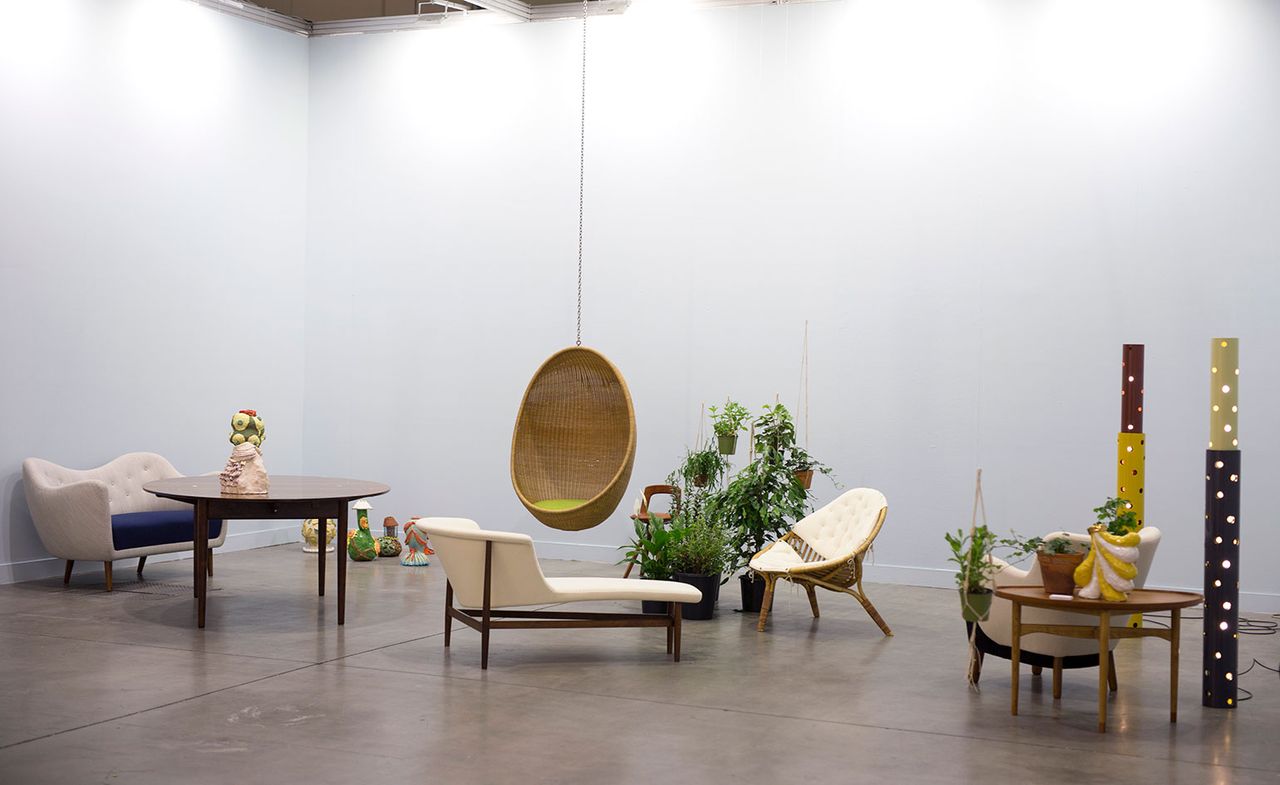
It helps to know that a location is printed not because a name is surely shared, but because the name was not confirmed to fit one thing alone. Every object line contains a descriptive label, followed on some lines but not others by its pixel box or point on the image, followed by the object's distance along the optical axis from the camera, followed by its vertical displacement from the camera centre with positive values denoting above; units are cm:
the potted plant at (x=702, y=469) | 845 -70
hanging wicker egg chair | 846 -47
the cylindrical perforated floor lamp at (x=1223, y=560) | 563 -81
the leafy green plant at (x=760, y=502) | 798 -87
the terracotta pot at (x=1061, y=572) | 545 -85
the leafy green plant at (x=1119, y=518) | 545 -62
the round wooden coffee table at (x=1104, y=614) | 524 -100
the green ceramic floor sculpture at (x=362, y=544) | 990 -145
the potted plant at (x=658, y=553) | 752 -111
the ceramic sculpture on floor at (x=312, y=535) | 1016 -142
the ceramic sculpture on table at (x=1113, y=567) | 530 -80
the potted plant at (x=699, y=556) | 752 -113
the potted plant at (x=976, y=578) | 531 -86
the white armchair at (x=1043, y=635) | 572 -118
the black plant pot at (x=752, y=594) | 788 -140
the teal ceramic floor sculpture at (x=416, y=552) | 967 -146
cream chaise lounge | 624 -113
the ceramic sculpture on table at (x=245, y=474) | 706 -66
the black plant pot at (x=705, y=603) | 760 -142
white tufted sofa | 814 -105
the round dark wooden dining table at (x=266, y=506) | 687 -82
